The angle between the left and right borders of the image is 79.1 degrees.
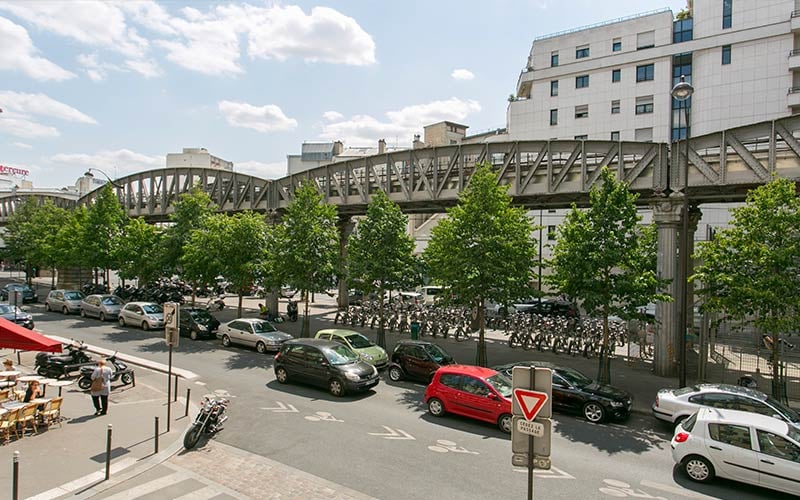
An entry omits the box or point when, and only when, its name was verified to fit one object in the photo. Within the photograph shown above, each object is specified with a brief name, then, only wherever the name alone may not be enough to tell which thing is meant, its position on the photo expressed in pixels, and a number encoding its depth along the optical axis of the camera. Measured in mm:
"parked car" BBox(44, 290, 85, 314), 32812
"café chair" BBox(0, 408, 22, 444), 10761
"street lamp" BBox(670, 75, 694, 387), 14969
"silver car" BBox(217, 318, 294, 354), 22188
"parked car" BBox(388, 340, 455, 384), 17484
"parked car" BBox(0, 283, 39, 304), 38075
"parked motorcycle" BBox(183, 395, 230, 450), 11045
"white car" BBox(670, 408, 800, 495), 9219
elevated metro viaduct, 18188
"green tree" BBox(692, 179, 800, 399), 14305
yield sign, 6215
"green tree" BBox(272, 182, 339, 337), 24562
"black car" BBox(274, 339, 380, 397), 15578
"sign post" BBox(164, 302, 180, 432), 12802
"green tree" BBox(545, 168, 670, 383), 16625
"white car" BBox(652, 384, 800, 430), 12219
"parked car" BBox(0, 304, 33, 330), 24680
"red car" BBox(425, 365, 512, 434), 12844
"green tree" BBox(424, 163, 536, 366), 18688
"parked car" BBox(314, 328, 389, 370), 19181
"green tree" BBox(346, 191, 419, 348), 23031
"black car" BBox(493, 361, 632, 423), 13912
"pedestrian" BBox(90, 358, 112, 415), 12680
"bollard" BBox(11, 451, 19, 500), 7422
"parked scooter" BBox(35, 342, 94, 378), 16828
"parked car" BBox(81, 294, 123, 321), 30188
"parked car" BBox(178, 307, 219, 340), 25155
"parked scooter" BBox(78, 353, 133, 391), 15531
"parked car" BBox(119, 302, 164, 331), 27000
